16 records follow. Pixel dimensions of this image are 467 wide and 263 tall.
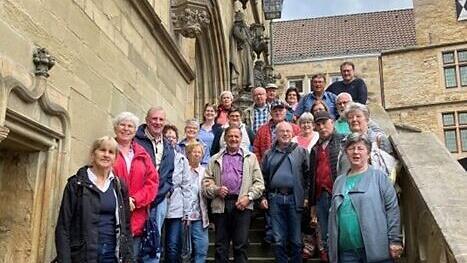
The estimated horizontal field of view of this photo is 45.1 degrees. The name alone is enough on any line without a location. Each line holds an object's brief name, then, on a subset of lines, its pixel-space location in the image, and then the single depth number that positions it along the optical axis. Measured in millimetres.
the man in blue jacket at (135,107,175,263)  4707
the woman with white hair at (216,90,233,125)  6762
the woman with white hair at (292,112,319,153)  5668
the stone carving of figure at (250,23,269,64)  14390
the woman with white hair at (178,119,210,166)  5625
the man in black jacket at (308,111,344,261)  4902
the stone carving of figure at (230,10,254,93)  12422
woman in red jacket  4262
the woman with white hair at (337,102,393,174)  4288
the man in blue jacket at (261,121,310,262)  4930
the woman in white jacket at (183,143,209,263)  4953
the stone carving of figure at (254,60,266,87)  14595
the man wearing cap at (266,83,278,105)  7312
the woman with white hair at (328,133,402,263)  3697
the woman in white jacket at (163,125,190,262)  4867
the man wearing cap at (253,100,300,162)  6102
